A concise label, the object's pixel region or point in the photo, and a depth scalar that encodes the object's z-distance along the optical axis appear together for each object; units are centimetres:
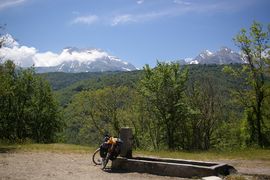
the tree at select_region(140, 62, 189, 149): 3684
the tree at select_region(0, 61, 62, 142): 4694
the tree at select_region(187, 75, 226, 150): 3609
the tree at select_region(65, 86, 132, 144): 4916
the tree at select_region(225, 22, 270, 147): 2931
